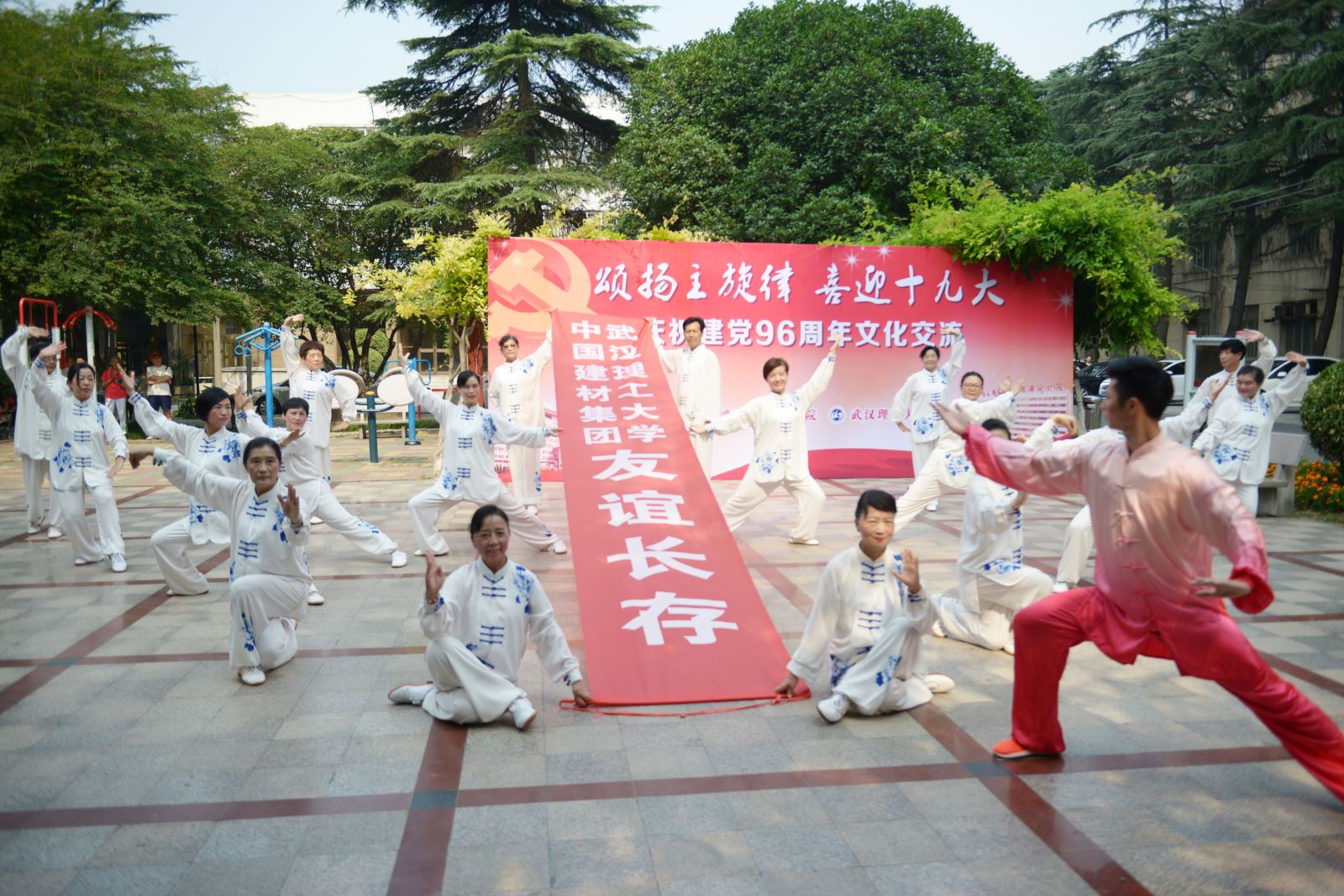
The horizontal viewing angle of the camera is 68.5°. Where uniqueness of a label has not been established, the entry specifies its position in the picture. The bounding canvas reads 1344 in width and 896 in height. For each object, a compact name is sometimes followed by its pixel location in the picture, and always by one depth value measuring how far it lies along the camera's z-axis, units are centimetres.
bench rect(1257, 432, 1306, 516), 968
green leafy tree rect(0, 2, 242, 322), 1636
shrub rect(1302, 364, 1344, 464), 934
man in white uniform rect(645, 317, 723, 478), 927
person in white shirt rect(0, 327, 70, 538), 816
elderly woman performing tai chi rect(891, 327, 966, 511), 953
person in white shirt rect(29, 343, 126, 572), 732
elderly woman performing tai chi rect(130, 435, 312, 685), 478
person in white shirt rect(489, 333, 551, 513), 888
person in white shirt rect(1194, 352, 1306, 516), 831
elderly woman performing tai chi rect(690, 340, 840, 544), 808
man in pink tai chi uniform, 324
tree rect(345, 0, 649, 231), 1967
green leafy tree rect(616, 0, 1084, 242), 1605
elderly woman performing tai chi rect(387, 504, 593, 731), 415
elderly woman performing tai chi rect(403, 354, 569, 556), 720
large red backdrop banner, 1138
